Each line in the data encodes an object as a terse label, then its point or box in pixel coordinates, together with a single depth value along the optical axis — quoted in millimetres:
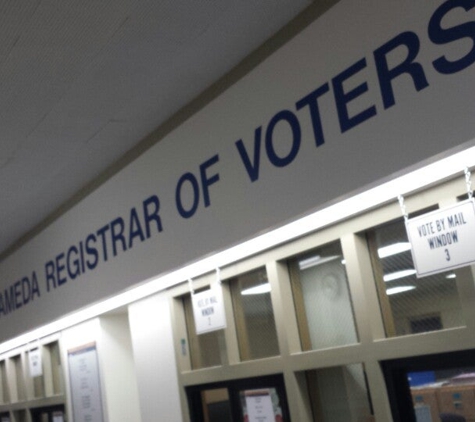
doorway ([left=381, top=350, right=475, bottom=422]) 3127
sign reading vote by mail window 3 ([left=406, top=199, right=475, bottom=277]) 2781
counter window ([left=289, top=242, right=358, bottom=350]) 3854
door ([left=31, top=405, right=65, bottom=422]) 7082
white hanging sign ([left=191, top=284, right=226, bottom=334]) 4402
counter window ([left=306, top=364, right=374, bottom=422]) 3750
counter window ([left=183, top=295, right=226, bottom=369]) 4895
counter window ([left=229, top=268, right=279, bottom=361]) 4418
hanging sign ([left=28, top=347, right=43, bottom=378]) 7031
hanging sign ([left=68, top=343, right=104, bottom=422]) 6391
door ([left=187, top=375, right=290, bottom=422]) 4285
